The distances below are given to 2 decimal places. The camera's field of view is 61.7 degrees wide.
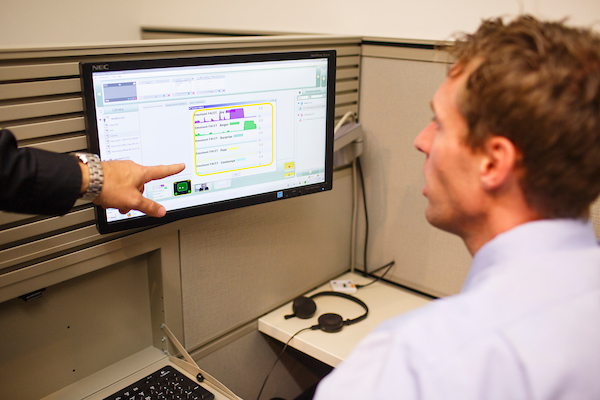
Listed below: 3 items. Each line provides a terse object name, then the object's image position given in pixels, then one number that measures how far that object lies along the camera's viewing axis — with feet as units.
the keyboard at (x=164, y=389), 3.04
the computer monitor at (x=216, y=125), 2.70
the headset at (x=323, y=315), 3.87
